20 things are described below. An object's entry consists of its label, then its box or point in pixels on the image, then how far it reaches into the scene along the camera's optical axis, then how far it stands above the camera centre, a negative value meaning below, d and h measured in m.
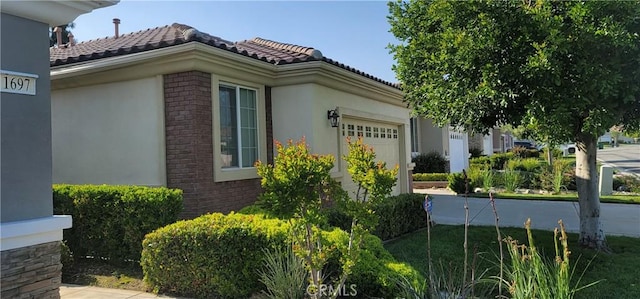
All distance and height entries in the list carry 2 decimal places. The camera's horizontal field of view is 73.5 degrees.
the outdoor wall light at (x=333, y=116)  9.45 +0.91
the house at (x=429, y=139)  22.75 +0.80
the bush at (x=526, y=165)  21.54 -0.74
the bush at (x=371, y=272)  4.69 -1.30
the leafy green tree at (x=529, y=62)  5.24 +1.20
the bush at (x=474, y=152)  31.31 +0.04
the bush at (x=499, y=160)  27.47 -0.58
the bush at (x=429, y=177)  19.95 -1.08
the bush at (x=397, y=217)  7.30 -1.22
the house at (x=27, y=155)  3.87 +0.11
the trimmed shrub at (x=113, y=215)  6.34 -0.77
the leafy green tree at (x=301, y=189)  4.15 -0.30
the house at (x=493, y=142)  33.34 +0.90
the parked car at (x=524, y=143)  53.01 +1.03
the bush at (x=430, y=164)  22.08 -0.50
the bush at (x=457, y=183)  16.59 -1.16
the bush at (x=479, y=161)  26.07 -0.53
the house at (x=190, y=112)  7.45 +0.96
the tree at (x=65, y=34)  25.84 +8.56
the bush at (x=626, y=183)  16.58 -1.46
